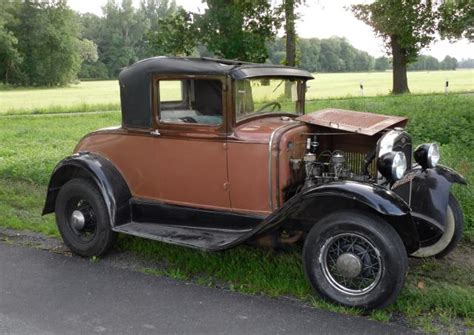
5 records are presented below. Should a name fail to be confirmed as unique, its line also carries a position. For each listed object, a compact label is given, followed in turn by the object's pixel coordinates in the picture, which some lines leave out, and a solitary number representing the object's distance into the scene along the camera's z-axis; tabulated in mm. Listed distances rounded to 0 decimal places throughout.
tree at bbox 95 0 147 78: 71938
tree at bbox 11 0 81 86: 65812
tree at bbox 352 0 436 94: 11520
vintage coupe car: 3787
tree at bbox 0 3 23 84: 57562
